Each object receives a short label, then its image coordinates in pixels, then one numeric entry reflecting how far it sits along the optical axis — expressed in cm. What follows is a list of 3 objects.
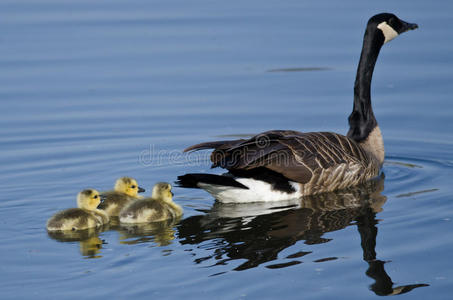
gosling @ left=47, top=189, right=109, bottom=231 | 1620
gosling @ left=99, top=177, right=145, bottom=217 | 1758
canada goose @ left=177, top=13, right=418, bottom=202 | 1777
